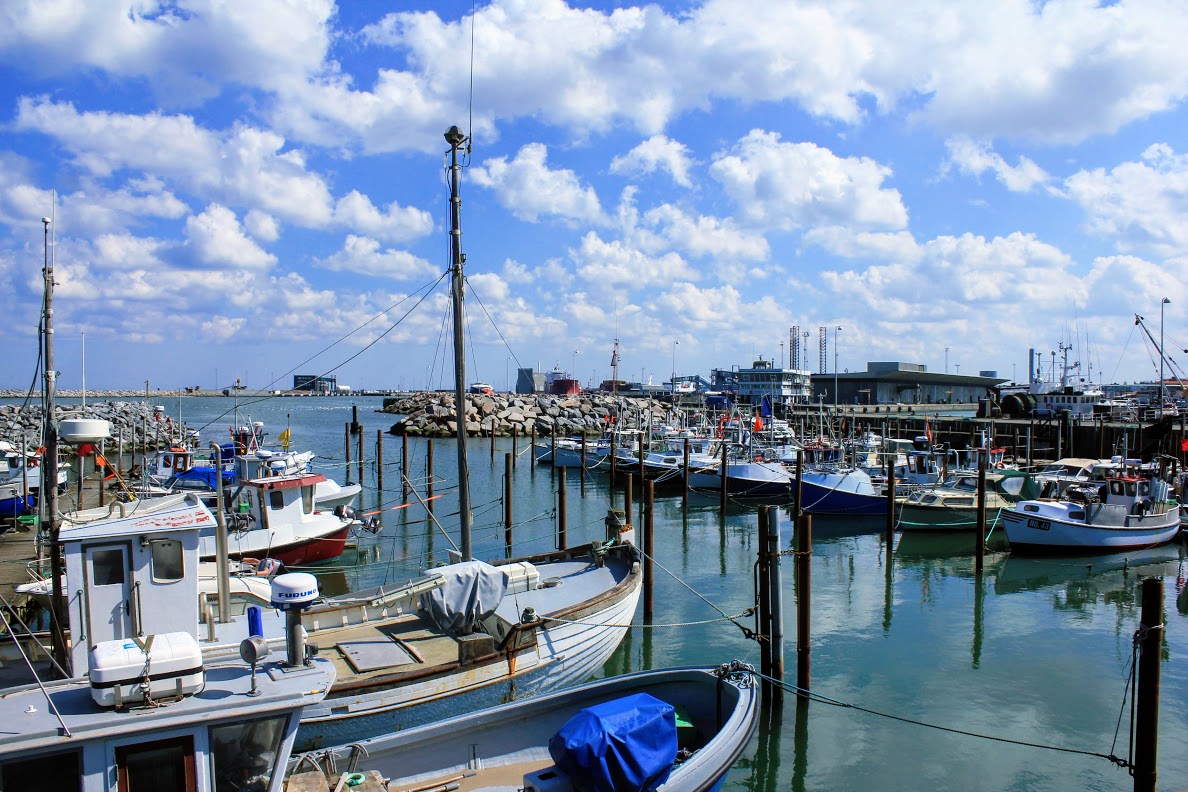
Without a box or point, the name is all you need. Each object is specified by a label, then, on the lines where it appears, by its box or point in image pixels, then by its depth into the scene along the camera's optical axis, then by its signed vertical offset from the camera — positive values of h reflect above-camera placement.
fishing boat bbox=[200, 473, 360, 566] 23.91 -4.40
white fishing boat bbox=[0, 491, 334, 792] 6.48 -2.82
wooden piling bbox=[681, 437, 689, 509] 38.00 -4.67
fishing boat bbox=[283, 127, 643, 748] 11.61 -4.34
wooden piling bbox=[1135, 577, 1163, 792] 9.93 -3.96
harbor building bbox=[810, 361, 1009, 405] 111.38 -0.47
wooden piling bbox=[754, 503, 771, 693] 14.03 -3.85
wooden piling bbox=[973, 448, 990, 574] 25.80 -4.58
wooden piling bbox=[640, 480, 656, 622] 19.94 -4.31
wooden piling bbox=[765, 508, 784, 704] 13.73 -3.67
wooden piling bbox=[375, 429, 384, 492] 42.30 -4.18
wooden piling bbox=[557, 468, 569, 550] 24.55 -4.22
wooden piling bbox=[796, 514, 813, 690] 14.07 -3.93
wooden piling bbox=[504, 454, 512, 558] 30.95 -4.59
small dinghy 8.81 -4.55
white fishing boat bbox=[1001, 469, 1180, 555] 28.30 -4.96
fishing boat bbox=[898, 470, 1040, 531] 33.16 -5.14
